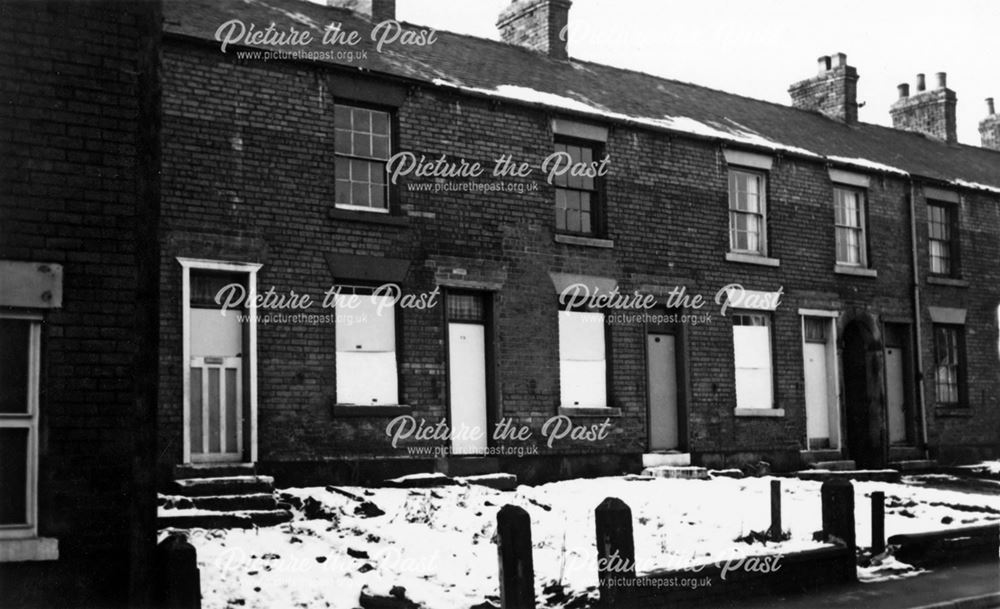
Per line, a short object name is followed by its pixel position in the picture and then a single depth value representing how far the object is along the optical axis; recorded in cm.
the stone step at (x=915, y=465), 2317
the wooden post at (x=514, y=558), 906
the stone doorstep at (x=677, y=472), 1913
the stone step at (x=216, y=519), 1279
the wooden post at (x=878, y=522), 1364
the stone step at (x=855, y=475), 2089
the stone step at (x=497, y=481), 1698
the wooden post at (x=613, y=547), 973
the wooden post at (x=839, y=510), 1258
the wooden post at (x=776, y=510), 1352
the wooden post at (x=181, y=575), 713
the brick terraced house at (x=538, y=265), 1552
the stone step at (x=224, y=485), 1391
